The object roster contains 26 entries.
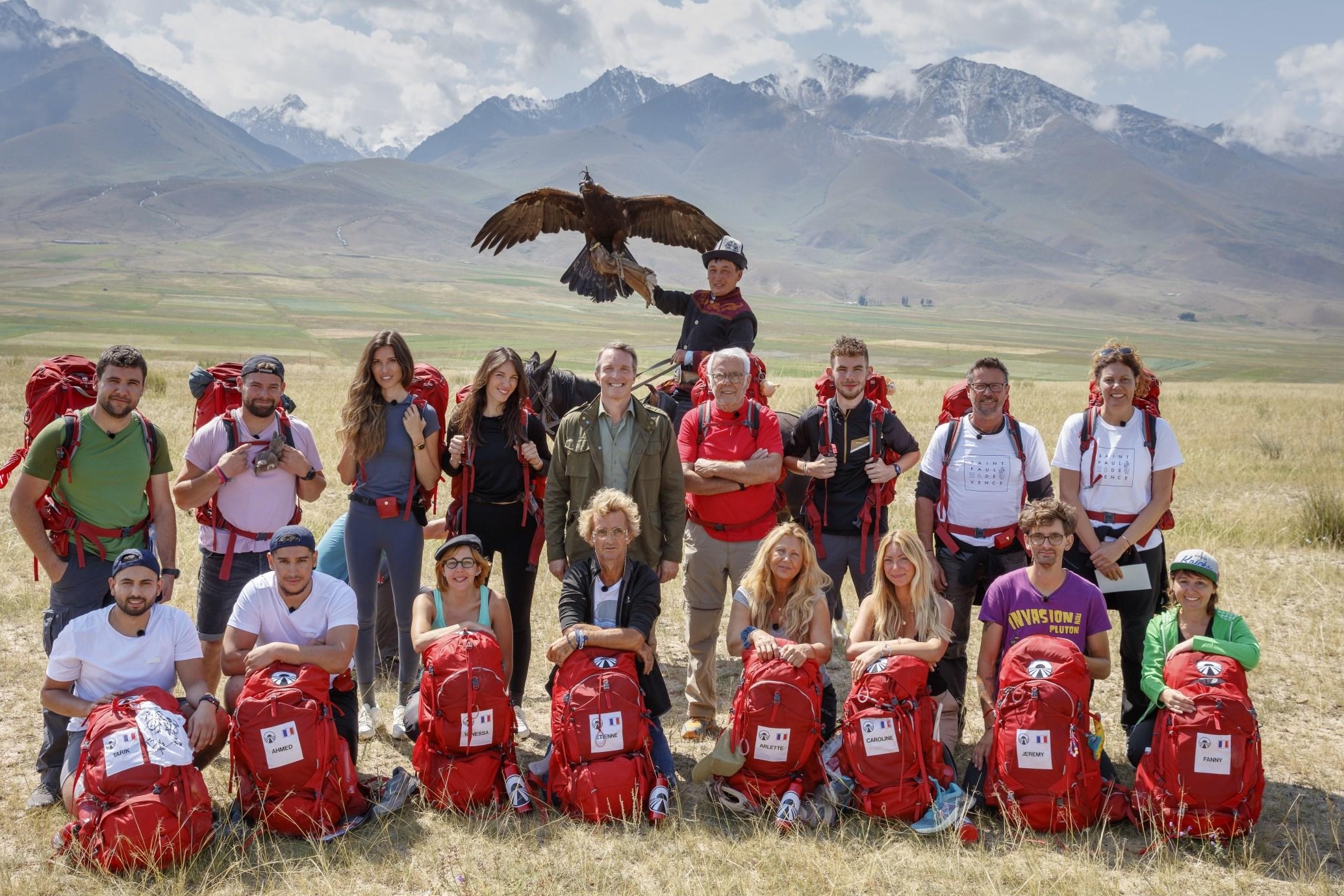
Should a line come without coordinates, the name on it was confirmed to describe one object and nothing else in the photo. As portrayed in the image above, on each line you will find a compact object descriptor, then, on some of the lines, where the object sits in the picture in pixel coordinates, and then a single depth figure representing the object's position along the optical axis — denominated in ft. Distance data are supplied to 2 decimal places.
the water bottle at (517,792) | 14.75
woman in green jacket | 14.99
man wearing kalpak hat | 22.09
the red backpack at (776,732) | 15.16
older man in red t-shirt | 18.19
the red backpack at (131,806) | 12.80
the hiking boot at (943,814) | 14.34
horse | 21.59
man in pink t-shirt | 16.93
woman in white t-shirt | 17.24
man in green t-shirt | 15.11
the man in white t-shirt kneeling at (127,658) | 14.06
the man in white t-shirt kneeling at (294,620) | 14.90
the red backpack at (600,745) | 14.73
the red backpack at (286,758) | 14.06
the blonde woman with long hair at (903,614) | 15.56
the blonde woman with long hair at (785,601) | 16.11
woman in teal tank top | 16.12
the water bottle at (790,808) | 14.42
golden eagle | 26.16
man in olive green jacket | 17.60
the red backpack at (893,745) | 14.80
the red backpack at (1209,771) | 14.16
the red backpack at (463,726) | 14.98
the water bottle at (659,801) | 14.61
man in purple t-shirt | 15.46
